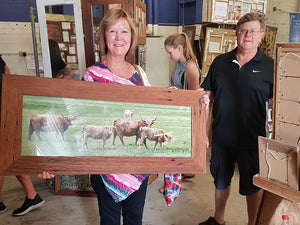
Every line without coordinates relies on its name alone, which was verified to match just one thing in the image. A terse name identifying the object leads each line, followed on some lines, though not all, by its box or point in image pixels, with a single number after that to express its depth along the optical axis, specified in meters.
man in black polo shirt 1.77
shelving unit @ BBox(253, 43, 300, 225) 1.23
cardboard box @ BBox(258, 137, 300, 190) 1.16
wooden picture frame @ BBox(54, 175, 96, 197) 2.79
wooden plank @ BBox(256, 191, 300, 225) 1.27
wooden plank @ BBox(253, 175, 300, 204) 1.17
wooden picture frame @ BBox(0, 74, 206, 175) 1.19
